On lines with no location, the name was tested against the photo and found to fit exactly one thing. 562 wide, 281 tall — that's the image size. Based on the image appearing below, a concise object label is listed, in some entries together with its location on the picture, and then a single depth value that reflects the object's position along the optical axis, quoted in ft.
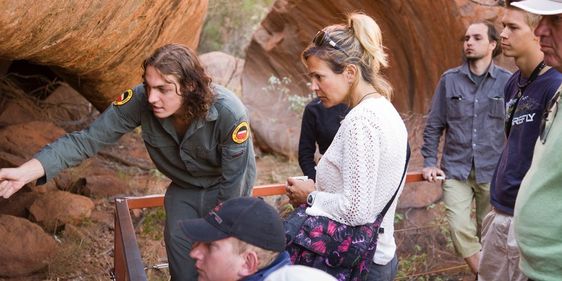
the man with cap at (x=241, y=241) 6.43
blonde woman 8.15
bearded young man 15.19
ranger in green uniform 10.38
